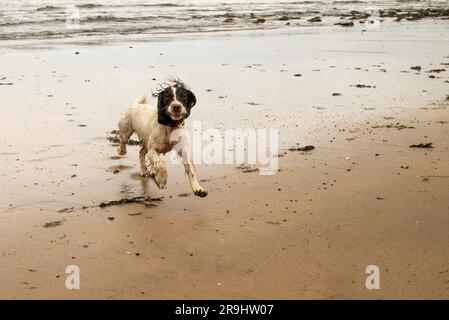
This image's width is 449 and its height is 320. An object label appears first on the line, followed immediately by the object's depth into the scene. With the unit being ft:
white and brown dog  18.08
